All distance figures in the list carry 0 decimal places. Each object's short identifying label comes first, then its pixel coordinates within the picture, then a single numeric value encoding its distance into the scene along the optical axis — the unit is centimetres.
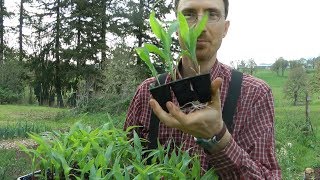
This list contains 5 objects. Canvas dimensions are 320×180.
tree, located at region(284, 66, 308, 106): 1491
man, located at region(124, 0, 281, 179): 81
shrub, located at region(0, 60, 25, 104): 1679
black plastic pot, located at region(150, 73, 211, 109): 78
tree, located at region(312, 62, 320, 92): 1322
